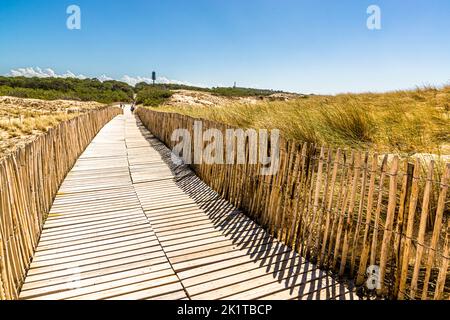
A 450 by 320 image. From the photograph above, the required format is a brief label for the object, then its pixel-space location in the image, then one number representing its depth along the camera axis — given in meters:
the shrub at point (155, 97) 45.12
